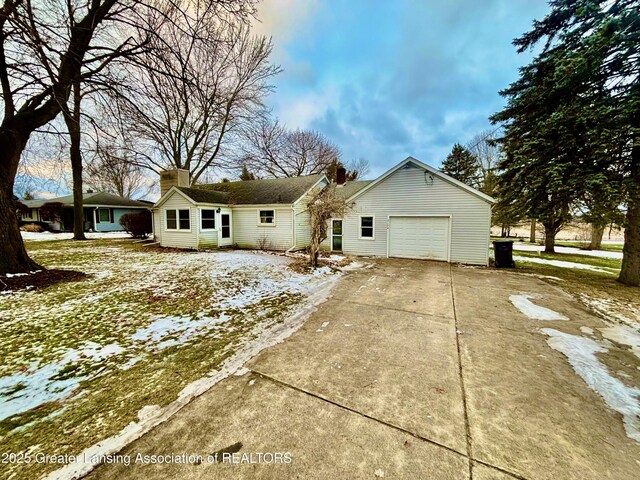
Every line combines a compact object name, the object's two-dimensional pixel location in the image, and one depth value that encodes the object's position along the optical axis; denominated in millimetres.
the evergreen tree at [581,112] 6742
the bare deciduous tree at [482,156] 25494
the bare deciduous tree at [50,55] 5156
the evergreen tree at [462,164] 28602
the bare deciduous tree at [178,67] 5527
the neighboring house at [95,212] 24281
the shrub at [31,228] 23203
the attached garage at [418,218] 10737
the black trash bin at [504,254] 10414
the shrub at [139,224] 19016
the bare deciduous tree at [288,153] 25406
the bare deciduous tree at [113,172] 6936
